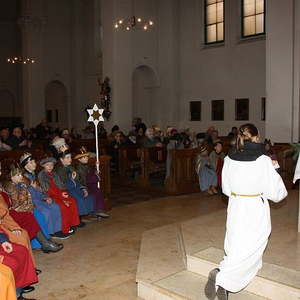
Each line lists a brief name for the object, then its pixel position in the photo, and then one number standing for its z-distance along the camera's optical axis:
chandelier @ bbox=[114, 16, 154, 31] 17.61
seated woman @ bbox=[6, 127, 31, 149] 11.00
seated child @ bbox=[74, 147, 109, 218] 7.46
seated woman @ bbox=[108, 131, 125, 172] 12.45
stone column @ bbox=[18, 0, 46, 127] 21.70
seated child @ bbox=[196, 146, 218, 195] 9.82
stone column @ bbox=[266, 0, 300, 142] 13.25
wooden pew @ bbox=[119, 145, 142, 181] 11.88
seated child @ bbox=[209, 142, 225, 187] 9.94
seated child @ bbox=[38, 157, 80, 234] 6.50
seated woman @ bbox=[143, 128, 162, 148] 12.16
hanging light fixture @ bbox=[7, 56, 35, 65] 21.59
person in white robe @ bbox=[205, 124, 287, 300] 3.98
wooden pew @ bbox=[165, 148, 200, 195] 10.20
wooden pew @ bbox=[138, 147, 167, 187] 11.16
